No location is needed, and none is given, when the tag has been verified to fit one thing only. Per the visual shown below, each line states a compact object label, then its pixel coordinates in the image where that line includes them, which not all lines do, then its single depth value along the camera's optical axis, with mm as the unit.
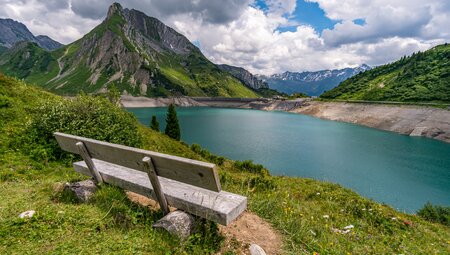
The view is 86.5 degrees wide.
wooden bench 3869
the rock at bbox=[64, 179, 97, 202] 5617
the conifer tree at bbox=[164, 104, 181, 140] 49706
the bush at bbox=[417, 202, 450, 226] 18000
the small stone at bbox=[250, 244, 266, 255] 4434
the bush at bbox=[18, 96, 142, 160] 10414
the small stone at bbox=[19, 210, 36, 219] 4501
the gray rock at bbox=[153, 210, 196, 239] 4320
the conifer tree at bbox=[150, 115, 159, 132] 52438
